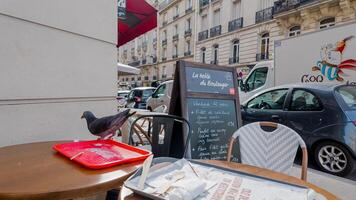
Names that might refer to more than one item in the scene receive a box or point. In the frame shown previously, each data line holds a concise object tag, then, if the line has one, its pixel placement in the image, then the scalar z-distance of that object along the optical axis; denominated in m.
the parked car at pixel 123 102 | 11.79
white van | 5.23
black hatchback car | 3.81
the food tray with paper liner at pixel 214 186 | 0.97
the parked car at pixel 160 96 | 10.67
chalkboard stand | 2.56
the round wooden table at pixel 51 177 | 1.07
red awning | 5.33
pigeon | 1.67
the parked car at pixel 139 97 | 12.80
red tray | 1.38
